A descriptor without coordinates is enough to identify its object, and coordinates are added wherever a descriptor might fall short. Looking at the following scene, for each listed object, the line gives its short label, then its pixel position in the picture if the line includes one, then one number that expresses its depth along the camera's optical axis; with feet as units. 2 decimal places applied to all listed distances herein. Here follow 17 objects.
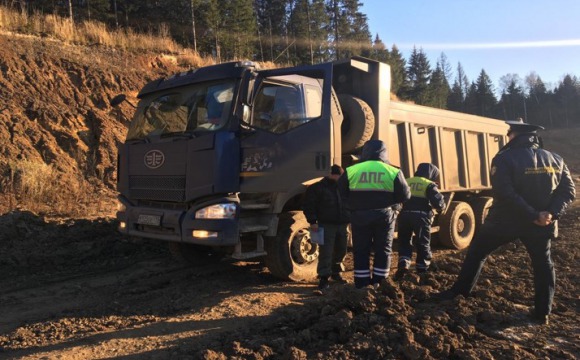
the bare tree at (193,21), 91.62
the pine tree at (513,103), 289.86
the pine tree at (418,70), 210.59
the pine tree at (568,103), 289.33
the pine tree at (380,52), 165.44
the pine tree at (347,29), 152.97
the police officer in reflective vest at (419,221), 21.72
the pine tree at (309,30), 135.44
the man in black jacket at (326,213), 19.72
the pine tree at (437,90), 203.82
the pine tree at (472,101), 282.99
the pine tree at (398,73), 156.35
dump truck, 18.83
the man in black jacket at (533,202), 14.65
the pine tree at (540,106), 291.58
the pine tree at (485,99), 279.28
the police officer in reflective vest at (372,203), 17.04
